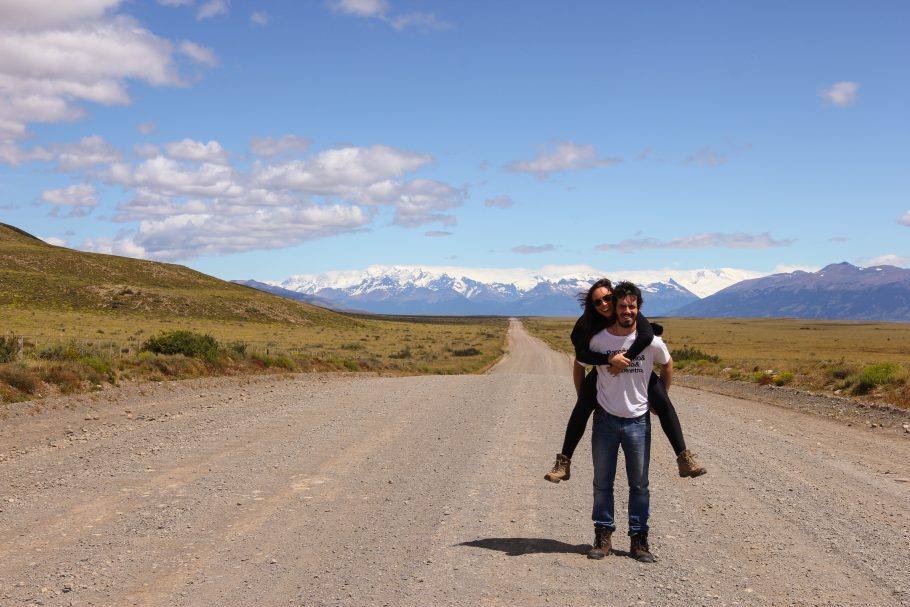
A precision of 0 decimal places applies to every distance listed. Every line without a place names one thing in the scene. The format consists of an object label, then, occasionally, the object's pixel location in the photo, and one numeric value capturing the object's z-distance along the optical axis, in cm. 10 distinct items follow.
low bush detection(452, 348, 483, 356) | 6200
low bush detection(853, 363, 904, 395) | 2178
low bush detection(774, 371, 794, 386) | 2682
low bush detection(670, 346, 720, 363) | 4439
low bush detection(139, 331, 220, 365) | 2631
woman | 675
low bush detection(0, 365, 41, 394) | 1697
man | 665
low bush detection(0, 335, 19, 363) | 2000
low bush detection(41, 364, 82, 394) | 1803
